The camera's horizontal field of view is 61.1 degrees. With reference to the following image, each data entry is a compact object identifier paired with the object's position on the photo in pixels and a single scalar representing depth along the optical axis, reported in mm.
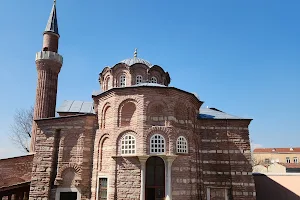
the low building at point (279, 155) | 50562
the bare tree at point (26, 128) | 25812
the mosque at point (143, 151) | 12062
